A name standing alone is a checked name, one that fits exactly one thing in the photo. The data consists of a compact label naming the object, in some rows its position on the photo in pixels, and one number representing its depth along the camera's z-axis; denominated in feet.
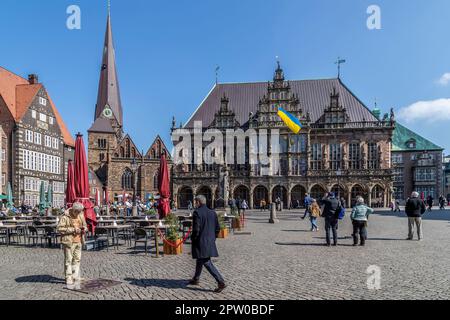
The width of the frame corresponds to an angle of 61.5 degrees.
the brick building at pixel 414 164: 205.67
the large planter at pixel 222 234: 47.47
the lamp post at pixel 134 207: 84.90
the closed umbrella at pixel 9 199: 93.64
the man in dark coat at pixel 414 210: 42.98
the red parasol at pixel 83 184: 39.01
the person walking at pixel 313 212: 53.72
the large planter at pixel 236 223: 56.88
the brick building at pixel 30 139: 119.65
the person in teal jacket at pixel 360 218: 38.65
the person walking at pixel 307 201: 76.53
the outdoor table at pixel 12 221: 48.34
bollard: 73.72
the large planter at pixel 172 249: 35.01
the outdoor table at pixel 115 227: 37.92
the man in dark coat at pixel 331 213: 38.93
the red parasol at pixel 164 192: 50.85
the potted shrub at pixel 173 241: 35.01
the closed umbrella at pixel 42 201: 89.94
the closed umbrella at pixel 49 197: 98.97
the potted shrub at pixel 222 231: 46.97
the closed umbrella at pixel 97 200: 90.07
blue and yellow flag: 108.44
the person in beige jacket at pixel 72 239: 22.27
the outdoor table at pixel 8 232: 42.34
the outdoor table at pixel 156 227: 37.01
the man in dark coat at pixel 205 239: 21.02
